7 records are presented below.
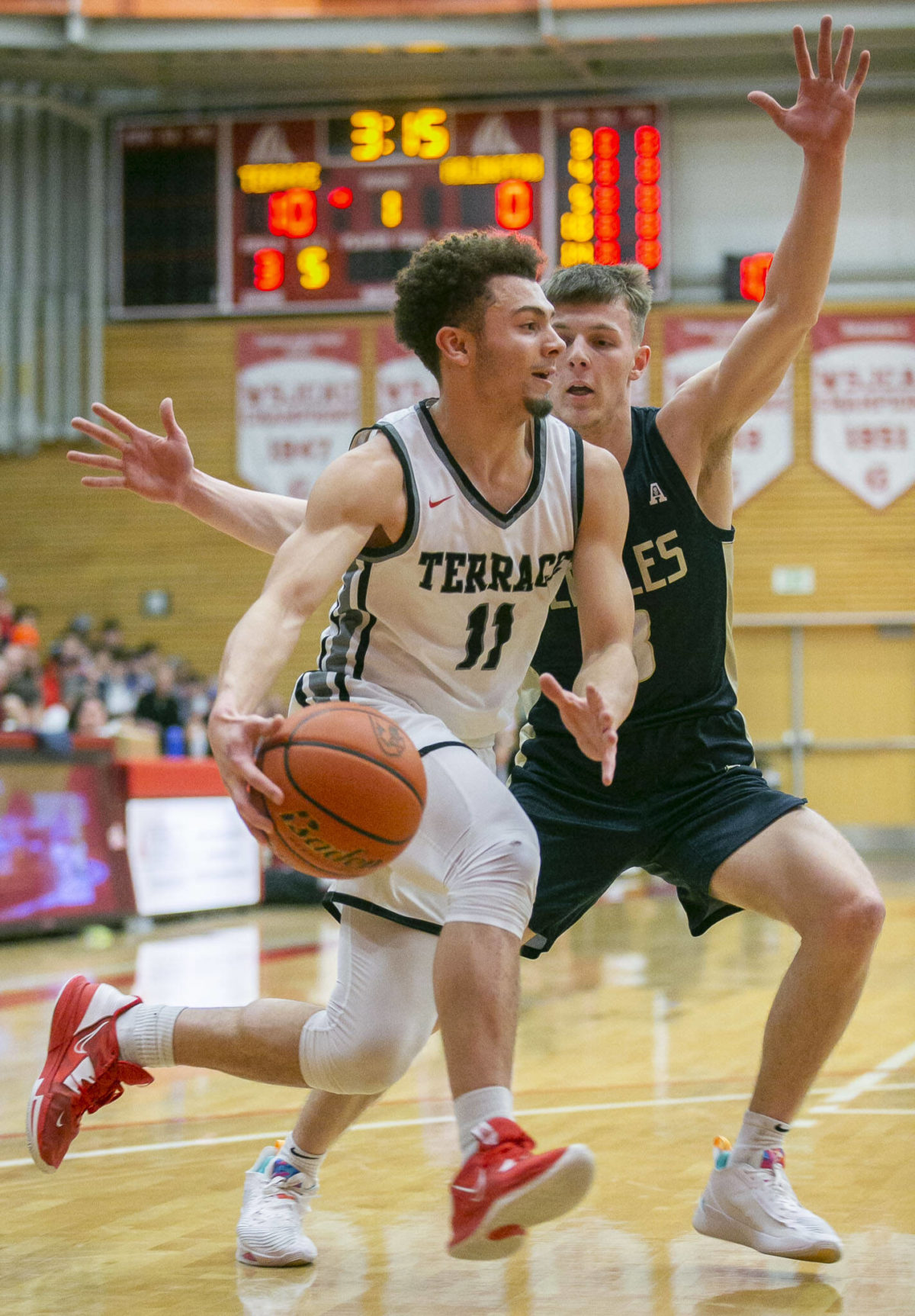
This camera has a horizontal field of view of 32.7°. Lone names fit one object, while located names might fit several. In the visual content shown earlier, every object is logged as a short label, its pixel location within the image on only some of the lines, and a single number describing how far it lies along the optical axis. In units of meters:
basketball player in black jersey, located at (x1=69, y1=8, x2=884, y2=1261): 3.41
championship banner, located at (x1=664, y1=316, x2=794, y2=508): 17.67
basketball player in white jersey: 3.03
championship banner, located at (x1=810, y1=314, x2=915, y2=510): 17.55
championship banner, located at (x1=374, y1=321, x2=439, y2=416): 18.00
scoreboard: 16.62
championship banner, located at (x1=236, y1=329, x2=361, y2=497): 18.06
